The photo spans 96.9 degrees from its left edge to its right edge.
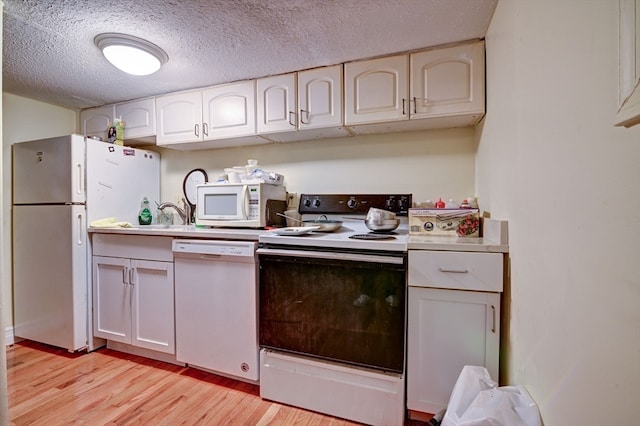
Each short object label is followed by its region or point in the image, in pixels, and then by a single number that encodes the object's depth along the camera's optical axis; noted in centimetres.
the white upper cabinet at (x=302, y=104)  186
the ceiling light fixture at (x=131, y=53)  156
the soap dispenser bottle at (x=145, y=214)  250
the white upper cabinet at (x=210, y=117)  210
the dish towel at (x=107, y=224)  212
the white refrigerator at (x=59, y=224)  205
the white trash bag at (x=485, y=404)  89
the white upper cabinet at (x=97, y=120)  258
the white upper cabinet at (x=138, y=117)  238
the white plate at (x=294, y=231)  163
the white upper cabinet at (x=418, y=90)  158
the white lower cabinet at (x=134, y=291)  187
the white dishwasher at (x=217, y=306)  161
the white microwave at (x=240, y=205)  191
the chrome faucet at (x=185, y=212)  254
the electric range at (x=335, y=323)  133
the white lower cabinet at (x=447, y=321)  122
